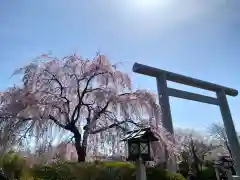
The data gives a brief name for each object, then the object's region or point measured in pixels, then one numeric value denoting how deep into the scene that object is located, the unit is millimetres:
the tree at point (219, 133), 20309
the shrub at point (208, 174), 14291
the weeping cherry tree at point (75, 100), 4975
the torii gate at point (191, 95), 6946
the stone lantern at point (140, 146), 3214
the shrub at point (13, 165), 4877
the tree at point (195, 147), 15274
